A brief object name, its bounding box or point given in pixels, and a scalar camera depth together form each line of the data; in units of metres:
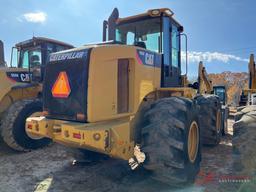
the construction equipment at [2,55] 6.01
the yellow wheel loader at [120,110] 3.01
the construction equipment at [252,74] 8.57
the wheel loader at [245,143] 2.78
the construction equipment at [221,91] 12.83
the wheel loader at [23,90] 5.04
